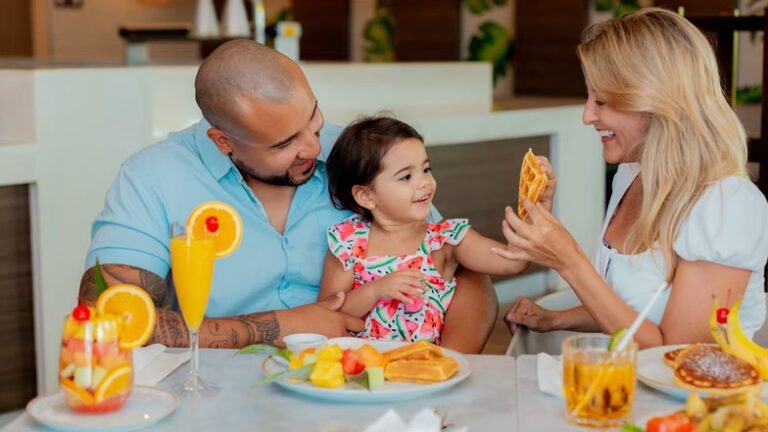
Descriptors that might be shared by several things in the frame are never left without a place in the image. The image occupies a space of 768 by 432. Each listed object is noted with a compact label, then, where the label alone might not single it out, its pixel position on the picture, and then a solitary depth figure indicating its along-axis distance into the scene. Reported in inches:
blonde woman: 87.7
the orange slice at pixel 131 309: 72.7
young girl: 100.3
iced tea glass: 70.1
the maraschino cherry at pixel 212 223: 78.2
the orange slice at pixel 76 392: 71.0
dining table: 71.5
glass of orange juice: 75.9
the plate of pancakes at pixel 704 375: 72.1
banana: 74.9
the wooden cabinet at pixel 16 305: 135.4
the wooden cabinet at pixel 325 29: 382.9
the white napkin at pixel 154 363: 78.9
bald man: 94.5
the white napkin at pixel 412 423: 67.1
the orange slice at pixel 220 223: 78.6
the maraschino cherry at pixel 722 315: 77.4
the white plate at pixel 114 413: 71.0
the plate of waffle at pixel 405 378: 73.8
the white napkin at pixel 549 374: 75.0
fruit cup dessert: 70.0
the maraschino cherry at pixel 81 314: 70.2
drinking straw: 70.4
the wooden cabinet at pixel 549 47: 316.2
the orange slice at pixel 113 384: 70.9
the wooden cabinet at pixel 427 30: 349.4
